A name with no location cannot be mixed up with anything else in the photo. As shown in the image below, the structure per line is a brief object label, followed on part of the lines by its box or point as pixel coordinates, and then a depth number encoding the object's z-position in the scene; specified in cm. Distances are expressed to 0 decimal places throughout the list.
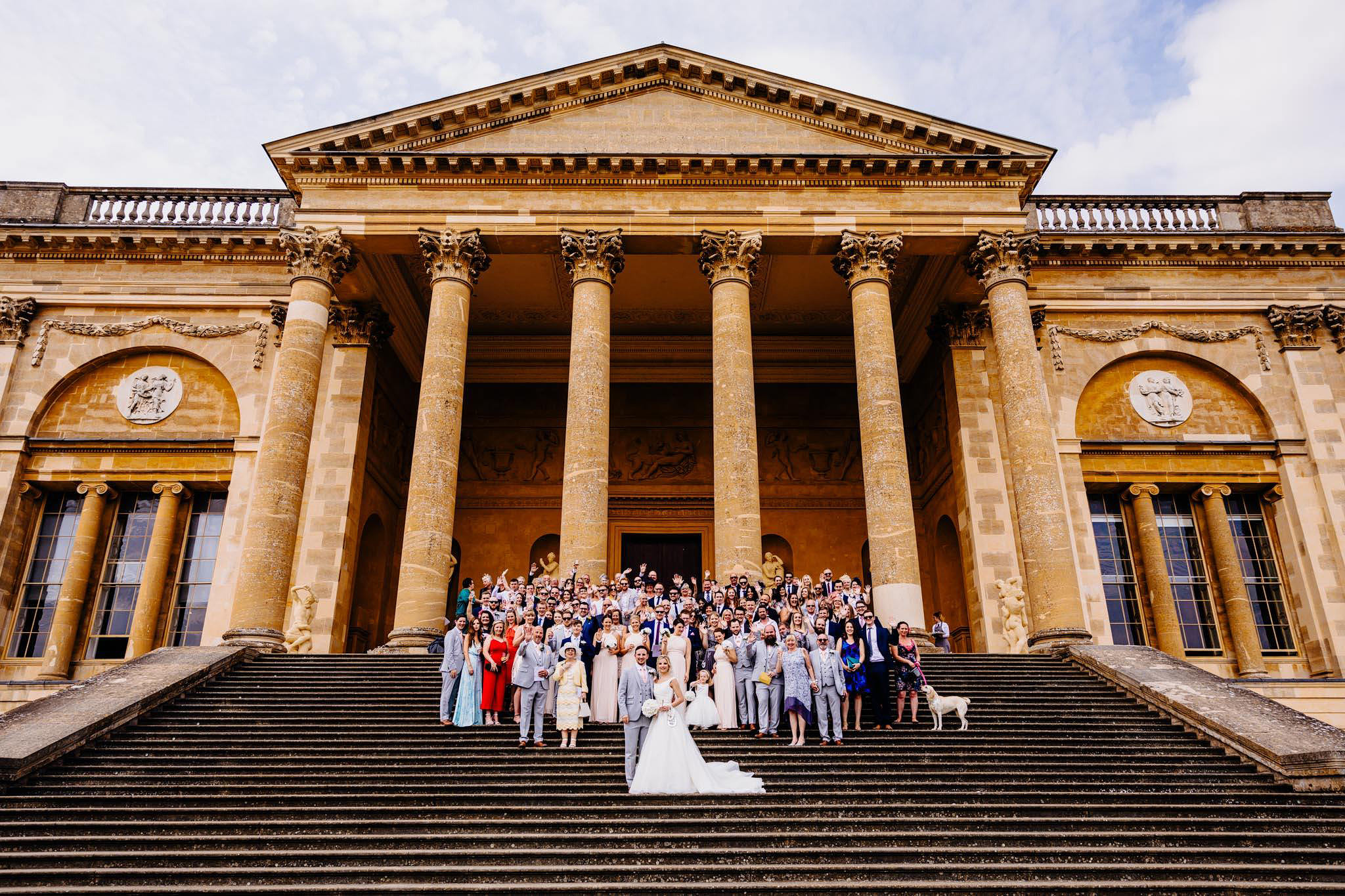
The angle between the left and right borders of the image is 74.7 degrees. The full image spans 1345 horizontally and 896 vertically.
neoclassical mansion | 1711
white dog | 1088
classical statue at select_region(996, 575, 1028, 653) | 1736
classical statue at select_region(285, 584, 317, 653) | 1727
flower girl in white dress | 980
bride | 877
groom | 912
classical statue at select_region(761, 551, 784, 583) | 1703
